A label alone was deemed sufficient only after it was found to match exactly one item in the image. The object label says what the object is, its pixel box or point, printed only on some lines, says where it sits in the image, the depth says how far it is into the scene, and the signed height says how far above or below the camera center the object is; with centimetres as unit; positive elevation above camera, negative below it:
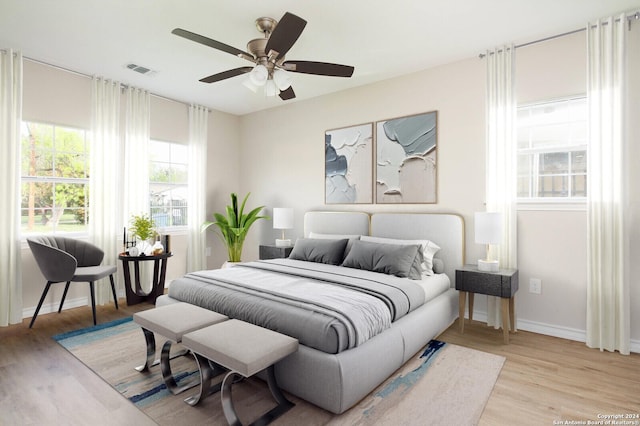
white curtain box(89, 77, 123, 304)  414 +54
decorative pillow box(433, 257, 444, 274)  363 -54
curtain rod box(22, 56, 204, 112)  372 +166
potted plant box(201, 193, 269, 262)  519 -17
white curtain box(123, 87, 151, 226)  446 +79
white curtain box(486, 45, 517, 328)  333 +62
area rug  197 -115
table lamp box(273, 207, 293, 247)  486 -8
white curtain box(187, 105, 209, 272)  523 +44
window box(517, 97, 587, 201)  314 +61
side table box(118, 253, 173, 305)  409 -81
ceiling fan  235 +118
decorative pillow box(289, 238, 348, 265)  382 -41
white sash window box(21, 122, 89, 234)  379 +41
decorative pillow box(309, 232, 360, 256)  394 -27
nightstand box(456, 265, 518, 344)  303 -64
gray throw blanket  212 -61
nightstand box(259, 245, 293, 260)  468 -51
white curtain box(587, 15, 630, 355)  282 +20
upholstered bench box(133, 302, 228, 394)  219 -72
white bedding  310 -66
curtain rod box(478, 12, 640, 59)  280 +164
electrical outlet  327 -67
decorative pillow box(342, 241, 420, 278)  320 -42
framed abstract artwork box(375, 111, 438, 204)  388 +66
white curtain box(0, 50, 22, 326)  345 +28
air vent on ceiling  382 +165
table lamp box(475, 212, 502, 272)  312 -14
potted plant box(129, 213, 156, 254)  422 -20
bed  202 -68
